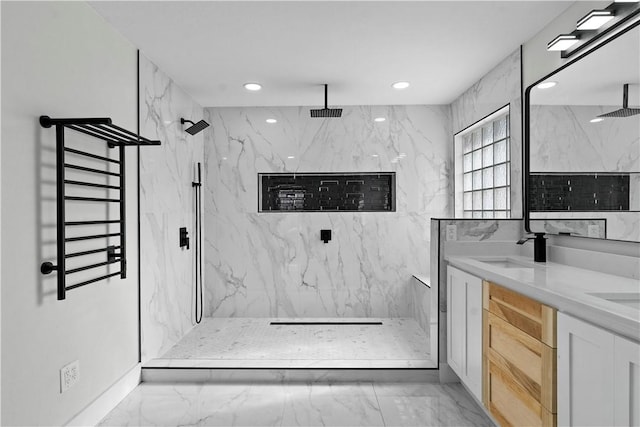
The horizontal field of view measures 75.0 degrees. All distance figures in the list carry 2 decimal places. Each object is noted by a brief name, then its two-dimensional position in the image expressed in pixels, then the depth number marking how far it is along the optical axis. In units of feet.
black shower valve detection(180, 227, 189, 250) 12.59
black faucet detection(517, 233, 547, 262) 8.29
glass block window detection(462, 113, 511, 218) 11.20
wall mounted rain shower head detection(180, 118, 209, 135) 12.53
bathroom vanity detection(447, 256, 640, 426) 4.09
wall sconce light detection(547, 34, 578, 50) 7.29
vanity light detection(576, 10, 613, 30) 6.49
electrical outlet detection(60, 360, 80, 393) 6.84
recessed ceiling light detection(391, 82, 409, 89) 12.05
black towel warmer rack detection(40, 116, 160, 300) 6.39
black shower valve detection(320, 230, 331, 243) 14.73
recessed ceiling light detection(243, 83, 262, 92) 12.16
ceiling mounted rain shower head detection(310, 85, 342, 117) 12.39
